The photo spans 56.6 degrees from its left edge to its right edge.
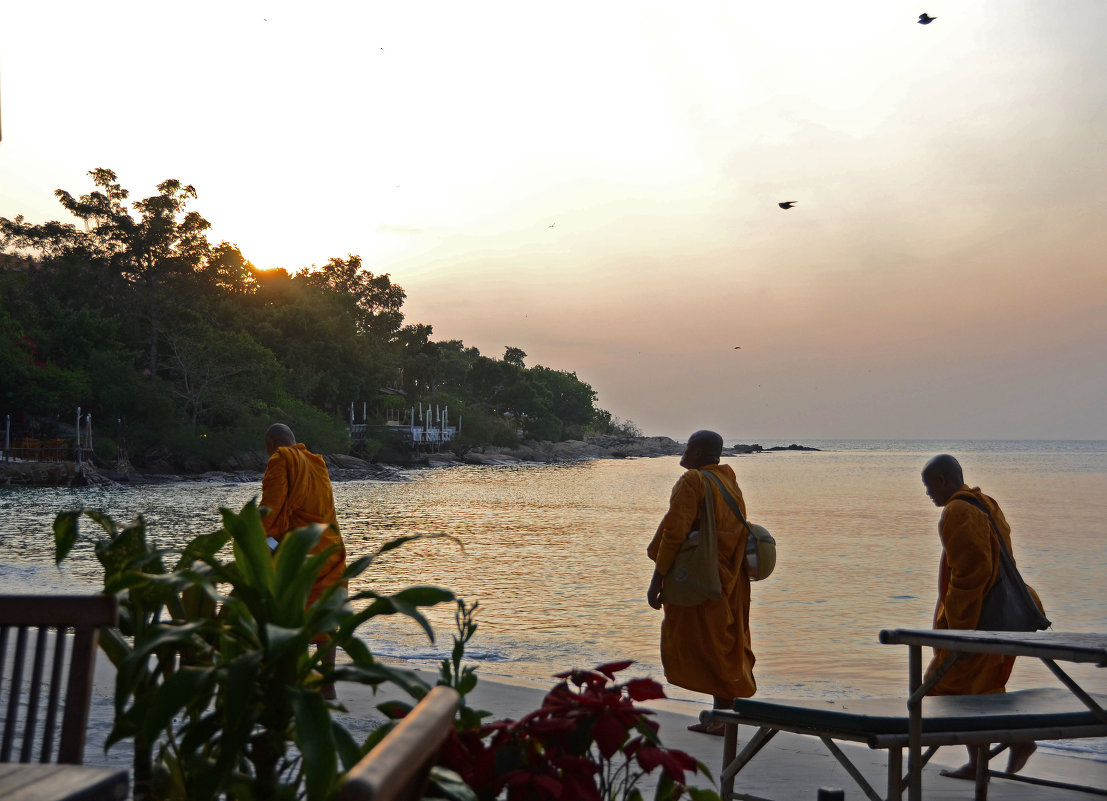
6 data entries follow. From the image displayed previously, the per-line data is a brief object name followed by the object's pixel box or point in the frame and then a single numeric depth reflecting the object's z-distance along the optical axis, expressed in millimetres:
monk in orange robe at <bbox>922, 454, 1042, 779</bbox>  4316
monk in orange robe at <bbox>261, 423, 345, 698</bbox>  5820
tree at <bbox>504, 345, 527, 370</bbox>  113125
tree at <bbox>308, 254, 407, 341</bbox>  79875
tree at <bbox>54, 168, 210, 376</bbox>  51625
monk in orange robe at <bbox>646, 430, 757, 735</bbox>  5090
